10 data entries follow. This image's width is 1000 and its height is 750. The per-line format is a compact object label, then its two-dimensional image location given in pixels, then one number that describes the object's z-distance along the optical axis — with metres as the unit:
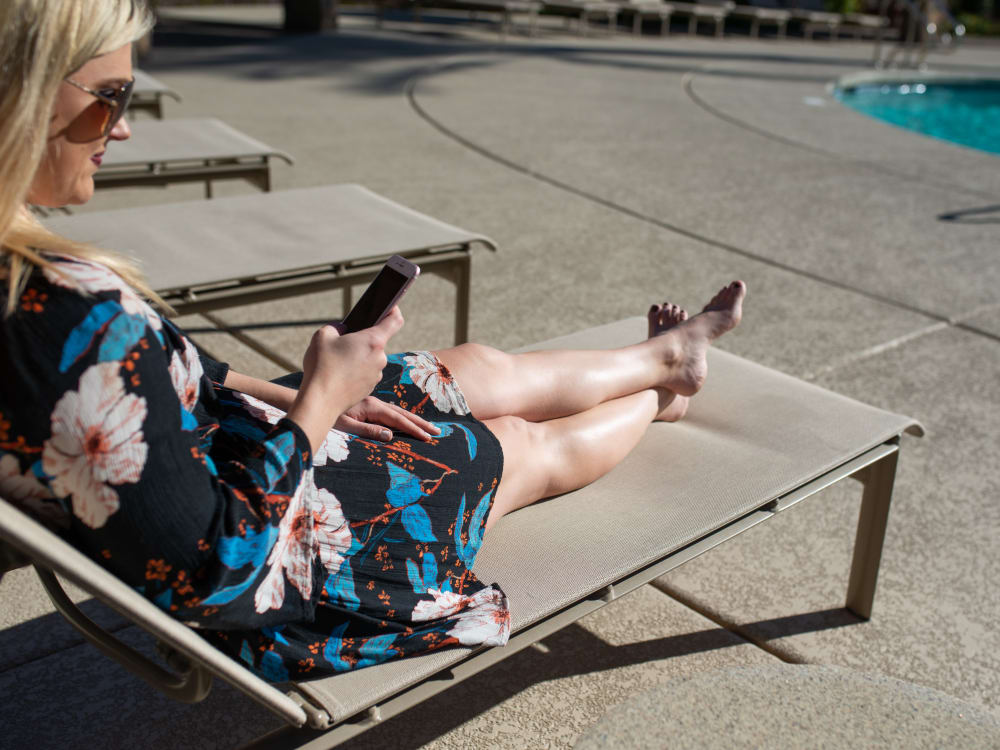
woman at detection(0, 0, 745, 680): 1.26
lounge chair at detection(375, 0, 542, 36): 15.91
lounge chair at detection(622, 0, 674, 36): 17.66
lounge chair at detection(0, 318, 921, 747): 1.45
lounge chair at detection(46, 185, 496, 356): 3.03
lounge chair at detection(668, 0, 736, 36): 18.67
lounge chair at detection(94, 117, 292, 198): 4.25
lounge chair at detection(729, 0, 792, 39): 19.85
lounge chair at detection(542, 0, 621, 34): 16.94
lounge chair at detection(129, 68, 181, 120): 5.83
